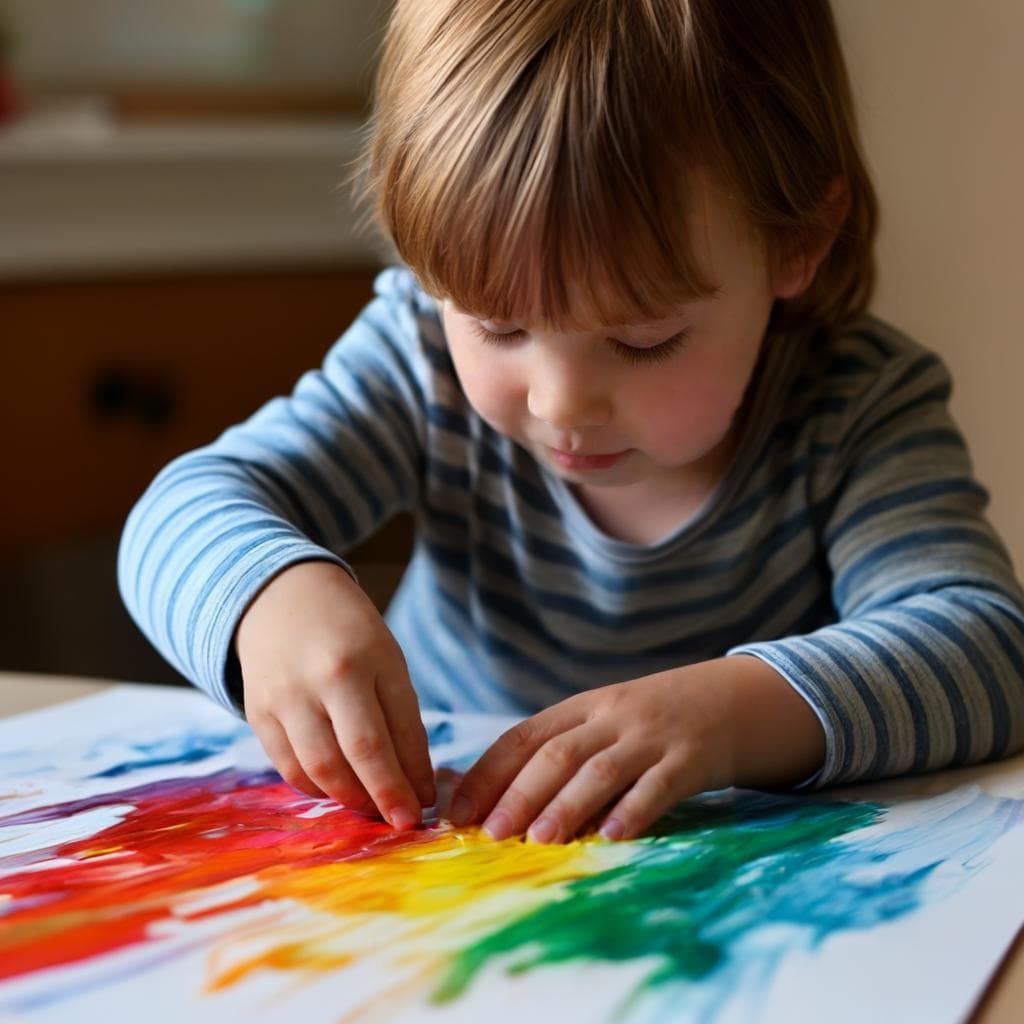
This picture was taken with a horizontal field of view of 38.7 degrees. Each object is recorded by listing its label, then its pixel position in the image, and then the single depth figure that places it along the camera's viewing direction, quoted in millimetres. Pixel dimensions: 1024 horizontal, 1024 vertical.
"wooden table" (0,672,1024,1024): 678
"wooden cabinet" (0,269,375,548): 1452
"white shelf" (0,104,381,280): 1433
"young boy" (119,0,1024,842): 554
